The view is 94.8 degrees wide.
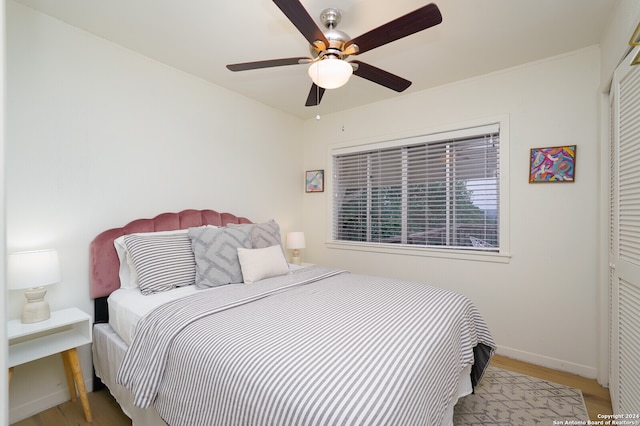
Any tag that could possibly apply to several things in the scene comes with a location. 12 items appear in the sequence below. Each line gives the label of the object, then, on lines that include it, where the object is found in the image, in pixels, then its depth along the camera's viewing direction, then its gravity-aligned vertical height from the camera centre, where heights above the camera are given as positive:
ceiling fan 1.34 +0.88
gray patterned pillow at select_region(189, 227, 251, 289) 2.12 -0.35
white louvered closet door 1.46 -0.16
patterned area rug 1.80 -1.29
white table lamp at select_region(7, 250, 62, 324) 1.64 -0.38
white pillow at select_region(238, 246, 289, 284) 2.24 -0.42
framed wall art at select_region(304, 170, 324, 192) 3.85 +0.39
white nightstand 1.66 -0.82
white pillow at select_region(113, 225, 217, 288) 2.15 -0.43
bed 0.96 -0.55
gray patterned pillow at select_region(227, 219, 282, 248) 2.58 -0.22
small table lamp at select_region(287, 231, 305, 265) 3.47 -0.38
